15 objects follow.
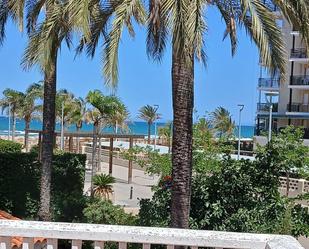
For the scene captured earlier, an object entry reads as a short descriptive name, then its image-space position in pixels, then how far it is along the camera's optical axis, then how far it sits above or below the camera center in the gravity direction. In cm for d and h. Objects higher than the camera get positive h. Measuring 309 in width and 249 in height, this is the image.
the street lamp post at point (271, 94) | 5762 +451
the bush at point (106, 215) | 1277 -224
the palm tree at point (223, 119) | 6966 +181
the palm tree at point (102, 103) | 2792 +126
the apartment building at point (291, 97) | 5391 +413
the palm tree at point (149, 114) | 9094 +250
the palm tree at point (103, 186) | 2228 -263
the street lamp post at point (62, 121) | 3613 +28
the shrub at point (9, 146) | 2285 -113
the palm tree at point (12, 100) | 6406 +275
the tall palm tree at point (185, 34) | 717 +144
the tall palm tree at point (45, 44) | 1109 +178
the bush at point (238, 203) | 1059 -153
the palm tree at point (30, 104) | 4812 +210
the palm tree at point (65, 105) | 5056 +198
